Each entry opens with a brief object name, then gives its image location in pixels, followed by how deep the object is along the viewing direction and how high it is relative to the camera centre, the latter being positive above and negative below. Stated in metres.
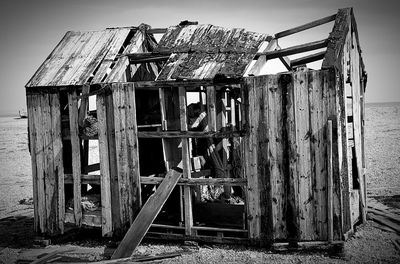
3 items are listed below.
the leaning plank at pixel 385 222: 8.07 -2.47
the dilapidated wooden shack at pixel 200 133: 6.79 -0.11
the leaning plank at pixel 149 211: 7.28 -1.72
